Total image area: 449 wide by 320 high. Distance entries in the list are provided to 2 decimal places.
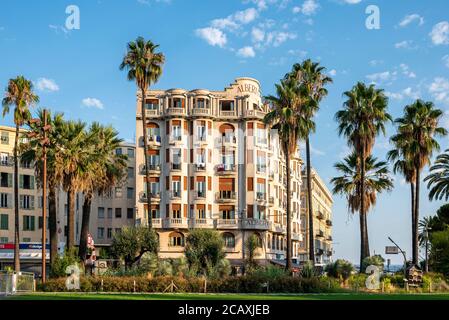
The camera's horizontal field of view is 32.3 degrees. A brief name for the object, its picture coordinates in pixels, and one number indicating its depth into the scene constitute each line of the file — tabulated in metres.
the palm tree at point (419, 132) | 75.19
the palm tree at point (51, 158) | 70.19
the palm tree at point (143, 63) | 79.81
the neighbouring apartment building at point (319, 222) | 130.62
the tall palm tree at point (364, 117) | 74.31
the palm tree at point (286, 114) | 73.19
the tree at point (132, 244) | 73.62
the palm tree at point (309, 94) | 73.25
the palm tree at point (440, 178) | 85.62
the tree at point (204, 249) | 68.56
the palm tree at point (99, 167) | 72.06
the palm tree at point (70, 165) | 69.88
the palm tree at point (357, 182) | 85.00
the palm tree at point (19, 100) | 74.44
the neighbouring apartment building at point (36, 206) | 105.88
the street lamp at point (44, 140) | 60.47
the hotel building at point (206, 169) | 92.25
